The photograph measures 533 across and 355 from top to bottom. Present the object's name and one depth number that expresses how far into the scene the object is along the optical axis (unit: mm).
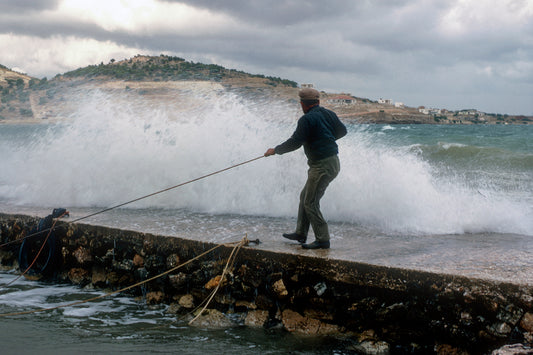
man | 4902
